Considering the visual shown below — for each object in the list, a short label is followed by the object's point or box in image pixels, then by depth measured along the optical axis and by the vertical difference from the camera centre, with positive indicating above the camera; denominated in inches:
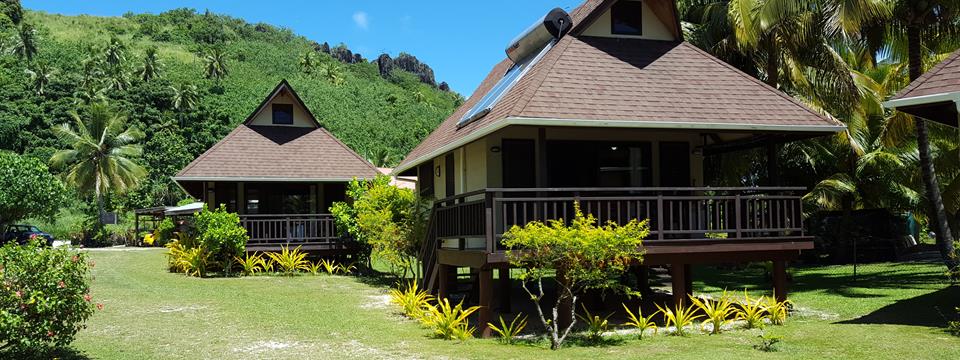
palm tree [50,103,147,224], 2164.1 +139.8
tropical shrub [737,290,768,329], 550.0 -77.8
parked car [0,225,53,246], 1833.2 -52.5
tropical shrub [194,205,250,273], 999.6 -31.9
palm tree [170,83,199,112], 3302.2 +448.5
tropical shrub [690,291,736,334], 530.6 -74.5
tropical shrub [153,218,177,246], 1823.3 -52.3
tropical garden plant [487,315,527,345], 507.2 -82.6
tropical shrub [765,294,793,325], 557.6 -76.8
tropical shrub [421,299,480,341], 521.7 -78.4
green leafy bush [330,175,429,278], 792.9 -15.8
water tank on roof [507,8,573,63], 657.0 +143.3
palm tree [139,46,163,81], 3735.2 +647.0
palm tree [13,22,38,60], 3850.9 +788.2
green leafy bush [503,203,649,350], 469.1 -28.9
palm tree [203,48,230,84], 4239.7 +733.4
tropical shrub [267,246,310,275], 1040.2 -69.3
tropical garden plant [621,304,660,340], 512.1 -78.4
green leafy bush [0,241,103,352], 389.7 -41.7
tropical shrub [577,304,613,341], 502.0 -78.5
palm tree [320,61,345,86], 4904.0 +802.1
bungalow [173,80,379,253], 1072.8 +41.9
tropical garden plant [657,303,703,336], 524.4 -77.9
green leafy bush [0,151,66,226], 1803.6 +45.6
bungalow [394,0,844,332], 540.4 +48.6
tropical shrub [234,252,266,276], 1038.4 -71.9
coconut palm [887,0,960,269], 720.3 +153.4
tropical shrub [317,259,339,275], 1066.2 -80.7
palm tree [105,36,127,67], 3821.4 +722.8
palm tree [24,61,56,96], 3243.1 +526.7
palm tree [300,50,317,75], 5059.1 +884.9
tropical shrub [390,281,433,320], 610.0 -76.6
